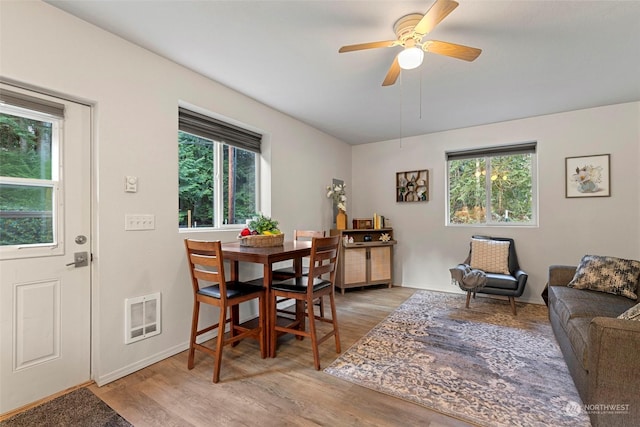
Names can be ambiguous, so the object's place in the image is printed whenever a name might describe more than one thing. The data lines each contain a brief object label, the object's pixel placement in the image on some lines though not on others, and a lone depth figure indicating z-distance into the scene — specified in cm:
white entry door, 166
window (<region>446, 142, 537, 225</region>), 390
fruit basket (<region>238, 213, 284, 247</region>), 243
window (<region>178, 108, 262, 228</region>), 267
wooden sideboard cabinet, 428
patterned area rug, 167
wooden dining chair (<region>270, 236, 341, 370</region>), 210
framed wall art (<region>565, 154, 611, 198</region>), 337
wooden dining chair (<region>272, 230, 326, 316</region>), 269
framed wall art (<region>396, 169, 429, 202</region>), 447
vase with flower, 443
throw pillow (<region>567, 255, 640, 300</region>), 234
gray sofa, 132
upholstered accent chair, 327
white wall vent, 208
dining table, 208
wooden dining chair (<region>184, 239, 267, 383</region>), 196
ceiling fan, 177
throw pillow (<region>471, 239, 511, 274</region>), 363
